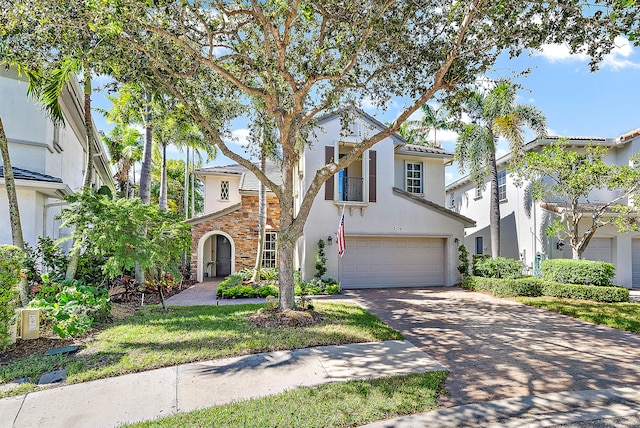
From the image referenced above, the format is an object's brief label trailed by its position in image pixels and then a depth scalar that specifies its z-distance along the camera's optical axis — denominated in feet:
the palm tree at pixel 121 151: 73.27
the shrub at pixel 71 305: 21.09
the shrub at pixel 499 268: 43.42
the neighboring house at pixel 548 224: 49.75
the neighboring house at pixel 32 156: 29.12
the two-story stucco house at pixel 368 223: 45.75
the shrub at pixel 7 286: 17.88
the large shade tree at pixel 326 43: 21.68
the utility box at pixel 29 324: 20.25
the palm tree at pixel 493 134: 47.32
